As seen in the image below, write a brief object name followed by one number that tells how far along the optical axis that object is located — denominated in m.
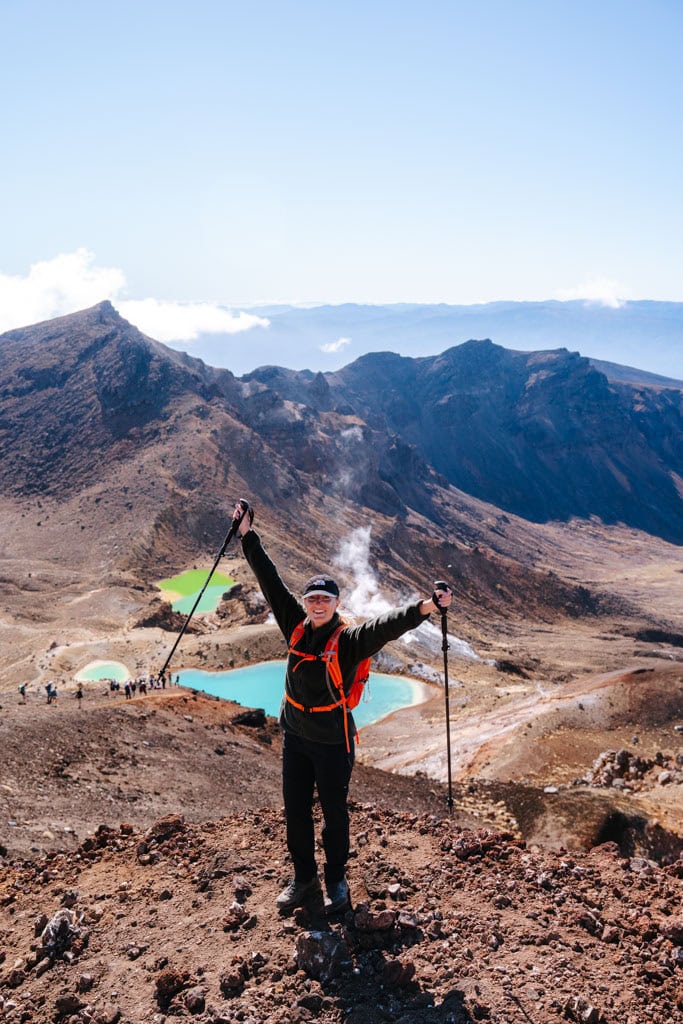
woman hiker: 5.03
